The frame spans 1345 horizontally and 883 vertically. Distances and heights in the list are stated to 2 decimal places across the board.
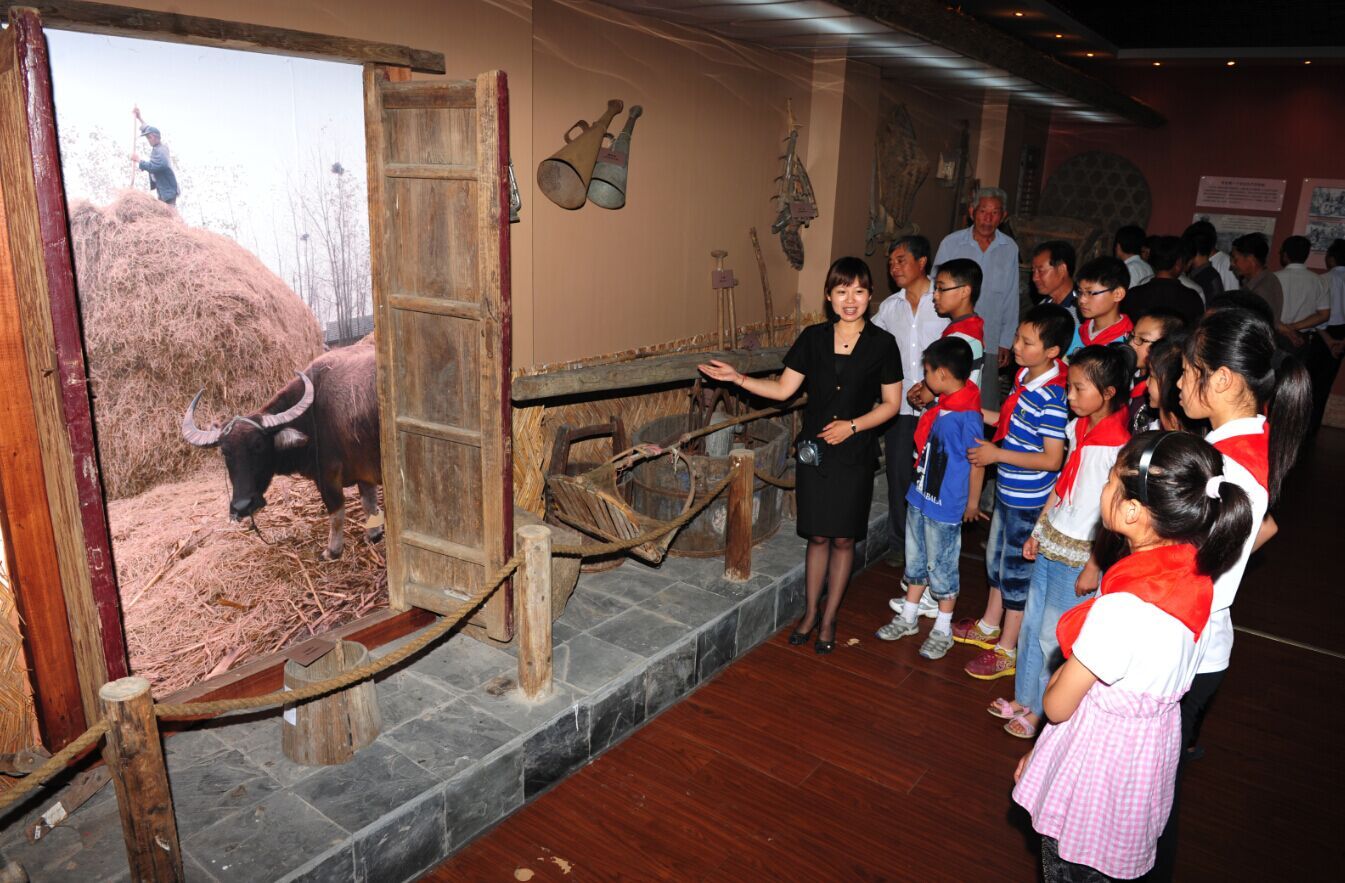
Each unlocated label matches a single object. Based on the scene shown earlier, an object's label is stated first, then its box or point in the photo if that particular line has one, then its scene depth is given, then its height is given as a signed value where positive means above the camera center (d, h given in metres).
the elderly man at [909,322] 5.74 -0.62
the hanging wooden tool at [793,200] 7.91 +0.15
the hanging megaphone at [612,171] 6.12 +0.27
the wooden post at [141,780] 2.76 -1.76
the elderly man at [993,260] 6.68 -0.26
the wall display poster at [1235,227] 12.18 +0.07
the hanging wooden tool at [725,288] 7.43 -0.58
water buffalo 4.25 -1.11
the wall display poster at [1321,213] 11.73 +0.26
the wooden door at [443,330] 4.11 -0.57
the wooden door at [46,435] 3.02 -0.83
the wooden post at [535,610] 4.16 -1.78
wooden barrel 5.77 -1.78
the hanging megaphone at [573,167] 5.73 +0.27
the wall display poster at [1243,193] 12.12 +0.50
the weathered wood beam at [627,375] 5.38 -1.01
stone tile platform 3.29 -2.24
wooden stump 3.70 -2.05
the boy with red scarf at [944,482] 4.87 -1.37
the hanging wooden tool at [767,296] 7.79 -0.66
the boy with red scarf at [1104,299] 4.84 -0.37
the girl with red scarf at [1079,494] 3.83 -1.11
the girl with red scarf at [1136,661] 2.39 -1.11
